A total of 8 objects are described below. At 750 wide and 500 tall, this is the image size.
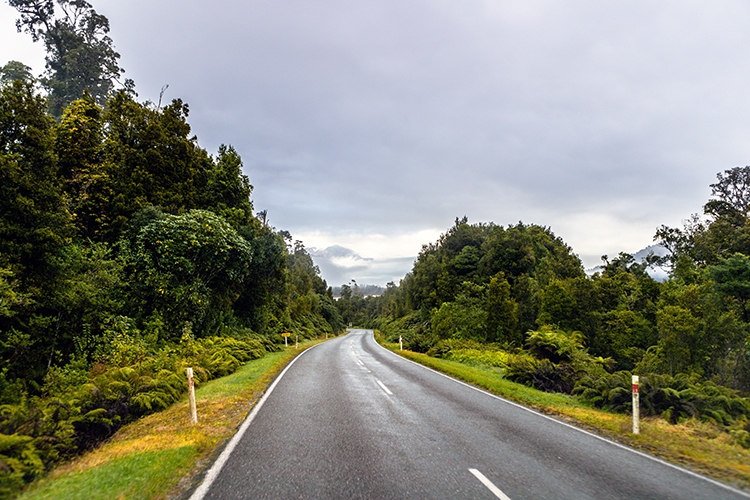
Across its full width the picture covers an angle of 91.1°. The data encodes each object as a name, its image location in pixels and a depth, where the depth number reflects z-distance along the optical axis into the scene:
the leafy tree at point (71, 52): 35.34
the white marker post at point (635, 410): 7.05
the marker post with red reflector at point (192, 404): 7.14
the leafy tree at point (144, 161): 16.56
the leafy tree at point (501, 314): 30.55
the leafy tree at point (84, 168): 15.75
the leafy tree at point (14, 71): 36.19
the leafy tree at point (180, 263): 15.59
